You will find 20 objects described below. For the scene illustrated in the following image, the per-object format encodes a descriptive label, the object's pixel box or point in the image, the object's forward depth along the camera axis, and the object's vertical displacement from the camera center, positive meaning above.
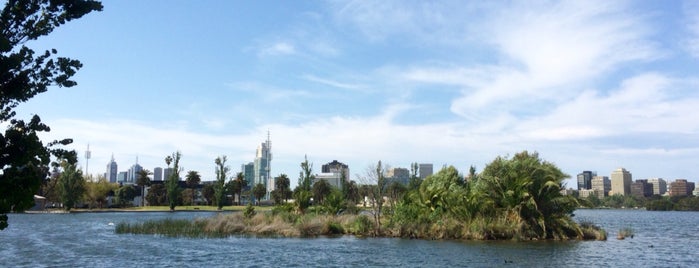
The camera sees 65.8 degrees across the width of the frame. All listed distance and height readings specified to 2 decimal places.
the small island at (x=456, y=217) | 45.50 -2.74
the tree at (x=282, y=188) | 156.50 -0.41
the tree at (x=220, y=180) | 134.01 +1.59
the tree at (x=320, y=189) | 143.38 -0.62
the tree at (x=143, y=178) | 158.76 +2.25
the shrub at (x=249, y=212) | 58.22 -2.77
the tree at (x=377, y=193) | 50.28 -0.57
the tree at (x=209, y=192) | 158.88 -1.66
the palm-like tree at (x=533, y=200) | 45.28 -1.03
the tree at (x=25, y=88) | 12.24 +2.37
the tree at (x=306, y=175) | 96.81 +2.12
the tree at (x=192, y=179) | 164.75 +2.21
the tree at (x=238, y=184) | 163.85 +0.74
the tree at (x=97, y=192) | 139.12 -1.56
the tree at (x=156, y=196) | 154.88 -2.82
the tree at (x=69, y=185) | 119.44 +0.18
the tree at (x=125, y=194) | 149.38 -2.39
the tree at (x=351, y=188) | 138.94 -0.31
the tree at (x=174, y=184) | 131.50 +0.53
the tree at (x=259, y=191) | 164.62 -1.37
